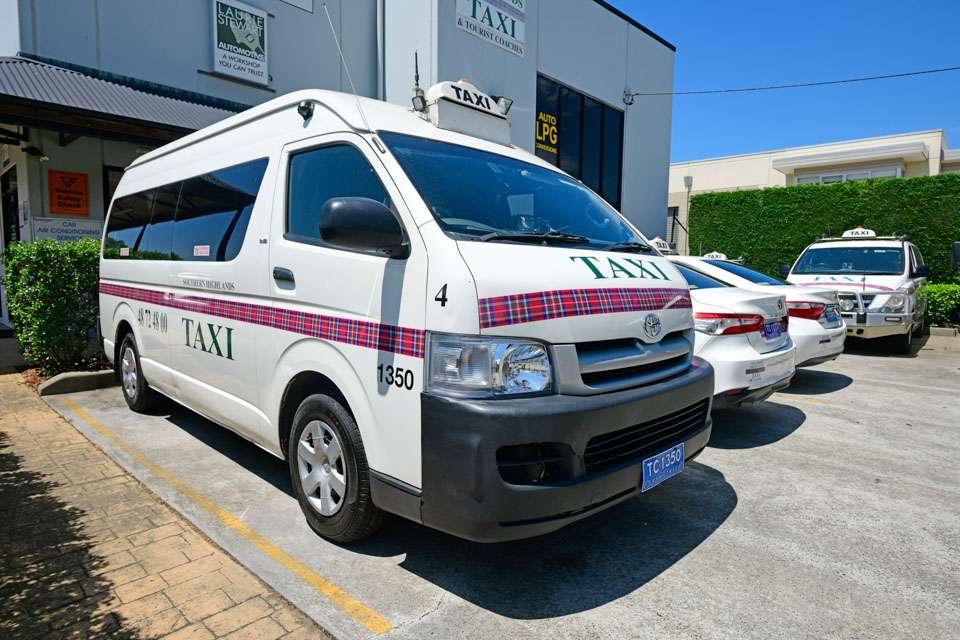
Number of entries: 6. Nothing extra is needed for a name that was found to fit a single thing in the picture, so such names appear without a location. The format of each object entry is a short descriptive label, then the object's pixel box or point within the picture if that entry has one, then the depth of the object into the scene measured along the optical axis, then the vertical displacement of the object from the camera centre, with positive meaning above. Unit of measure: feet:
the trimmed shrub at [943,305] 40.55 -2.35
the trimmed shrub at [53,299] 21.52 -1.39
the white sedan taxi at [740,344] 15.34 -2.04
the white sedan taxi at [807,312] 21.27 -1.59
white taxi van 7.98 -0.92
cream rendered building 81.60 +15.79
